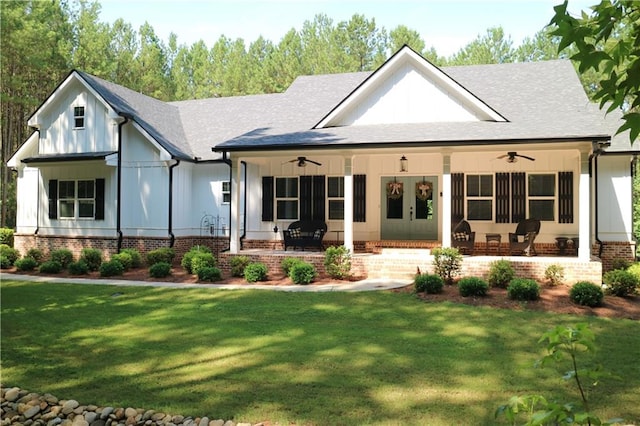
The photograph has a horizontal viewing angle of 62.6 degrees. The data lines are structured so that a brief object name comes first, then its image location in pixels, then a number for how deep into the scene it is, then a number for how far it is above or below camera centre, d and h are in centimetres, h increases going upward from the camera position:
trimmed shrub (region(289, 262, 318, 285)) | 1306 -127
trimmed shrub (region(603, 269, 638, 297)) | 1089 -124
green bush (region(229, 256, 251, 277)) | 1423 -114
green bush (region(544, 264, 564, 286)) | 1216 -119
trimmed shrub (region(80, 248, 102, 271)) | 1608 -108
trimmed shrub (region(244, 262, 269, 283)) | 1347 -126
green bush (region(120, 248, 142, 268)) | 1623 -107
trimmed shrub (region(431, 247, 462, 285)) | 1244 -93
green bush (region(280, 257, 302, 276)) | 1391 -106
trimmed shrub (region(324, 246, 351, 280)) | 1350 -103
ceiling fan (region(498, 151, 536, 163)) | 1451 +190
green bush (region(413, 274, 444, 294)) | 1120 -130
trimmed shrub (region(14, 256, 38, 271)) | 1650 -130
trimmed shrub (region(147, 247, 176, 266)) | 1622 -102
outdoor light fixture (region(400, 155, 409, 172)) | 1634 +185
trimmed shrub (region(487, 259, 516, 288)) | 1188 -118
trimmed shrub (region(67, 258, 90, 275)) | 1534 -132
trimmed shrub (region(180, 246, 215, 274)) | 1488 -108
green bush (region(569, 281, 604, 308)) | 1006 -138
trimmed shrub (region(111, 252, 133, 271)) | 1563 -109
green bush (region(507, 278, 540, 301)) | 1048 -134
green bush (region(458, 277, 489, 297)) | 1084 -133
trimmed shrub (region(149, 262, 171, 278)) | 1441 -130
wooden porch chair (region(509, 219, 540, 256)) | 1381 -39
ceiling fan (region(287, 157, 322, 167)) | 1680 +202
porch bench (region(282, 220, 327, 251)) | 1588 -34
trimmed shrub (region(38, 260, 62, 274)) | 1583 -136
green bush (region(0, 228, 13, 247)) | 2077 -54
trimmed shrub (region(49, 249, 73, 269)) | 1658 -108
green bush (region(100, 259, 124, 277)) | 1487 -130
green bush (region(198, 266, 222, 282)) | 1368 -134
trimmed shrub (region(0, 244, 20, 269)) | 1748 -112
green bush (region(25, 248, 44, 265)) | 1775 -105
